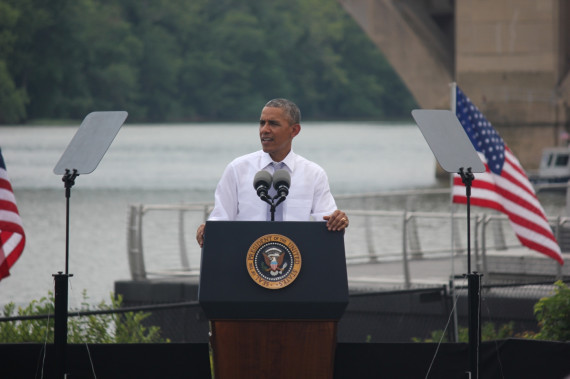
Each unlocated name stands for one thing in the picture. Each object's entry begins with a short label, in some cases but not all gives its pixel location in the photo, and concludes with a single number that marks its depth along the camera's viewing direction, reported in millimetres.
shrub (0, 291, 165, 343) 19781
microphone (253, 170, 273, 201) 12922
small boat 77062
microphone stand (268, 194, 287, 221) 12984
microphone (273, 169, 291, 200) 12914
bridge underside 87125
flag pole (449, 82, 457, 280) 22625
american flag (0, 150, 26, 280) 17234
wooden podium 12703
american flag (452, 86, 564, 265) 22562
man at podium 13719
